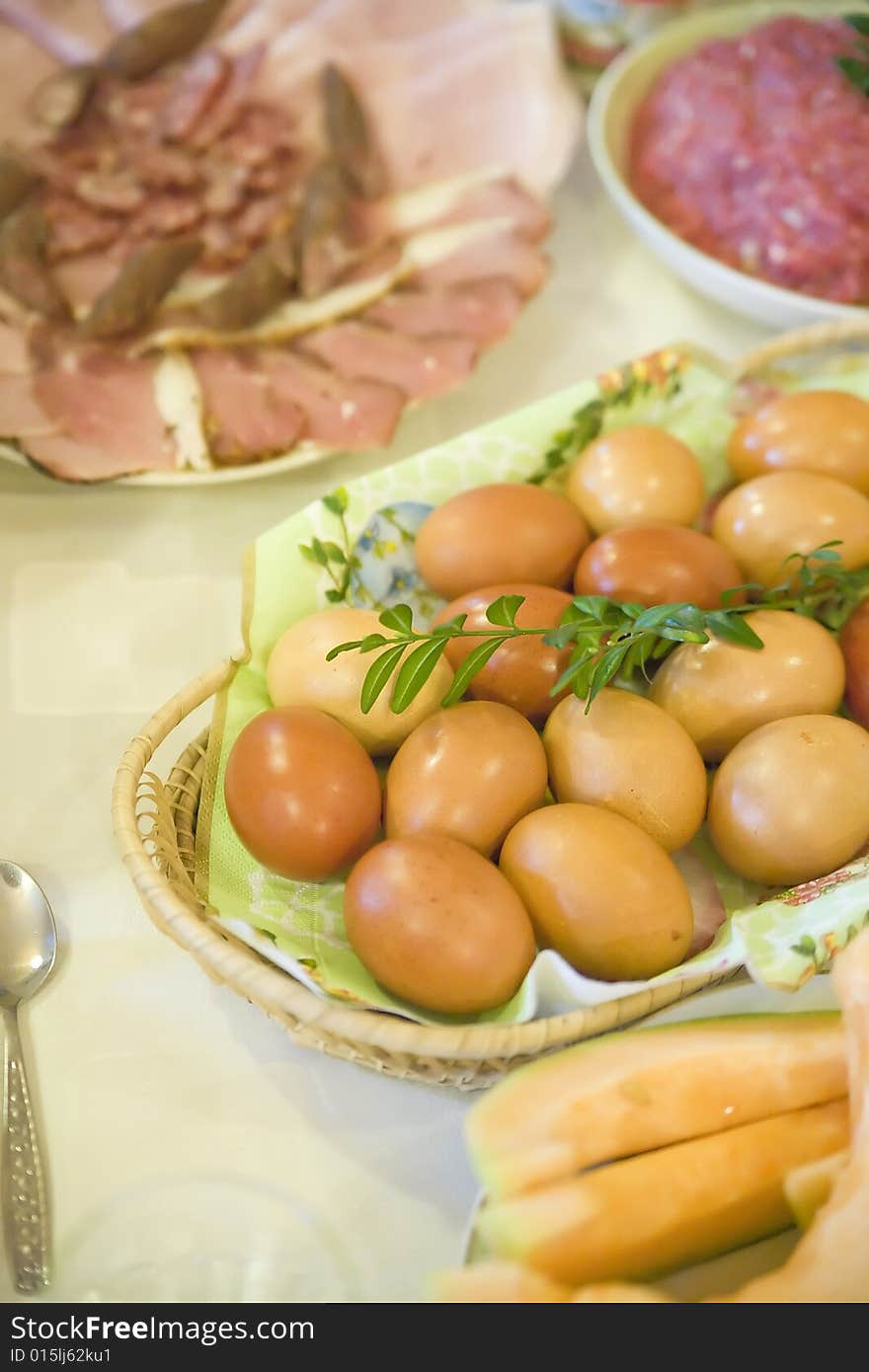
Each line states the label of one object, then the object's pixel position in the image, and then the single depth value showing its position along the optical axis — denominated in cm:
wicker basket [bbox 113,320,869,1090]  57
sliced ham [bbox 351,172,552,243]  119
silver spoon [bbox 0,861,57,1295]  60
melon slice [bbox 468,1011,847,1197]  54
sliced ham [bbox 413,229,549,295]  112
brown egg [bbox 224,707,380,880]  65
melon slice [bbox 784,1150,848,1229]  53
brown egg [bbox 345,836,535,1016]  60
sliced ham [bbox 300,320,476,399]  103
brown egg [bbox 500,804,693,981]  62
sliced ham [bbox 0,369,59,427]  94
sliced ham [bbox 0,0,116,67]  130
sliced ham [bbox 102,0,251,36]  134
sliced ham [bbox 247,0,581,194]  128
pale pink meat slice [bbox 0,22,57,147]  124
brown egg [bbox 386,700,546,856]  66
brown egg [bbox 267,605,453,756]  71
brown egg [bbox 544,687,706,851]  67
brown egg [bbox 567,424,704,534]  83
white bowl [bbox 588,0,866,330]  109
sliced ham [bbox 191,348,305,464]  97
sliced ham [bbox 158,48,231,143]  124
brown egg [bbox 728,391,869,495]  85
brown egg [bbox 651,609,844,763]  72
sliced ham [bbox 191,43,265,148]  125
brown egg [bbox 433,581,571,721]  73
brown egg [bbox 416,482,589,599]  79
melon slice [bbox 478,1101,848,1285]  52
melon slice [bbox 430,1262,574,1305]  49
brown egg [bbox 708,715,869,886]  67
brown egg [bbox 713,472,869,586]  81
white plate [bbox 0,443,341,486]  95
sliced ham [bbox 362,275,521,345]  108
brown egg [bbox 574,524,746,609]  76
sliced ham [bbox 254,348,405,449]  98
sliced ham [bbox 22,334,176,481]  94
